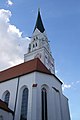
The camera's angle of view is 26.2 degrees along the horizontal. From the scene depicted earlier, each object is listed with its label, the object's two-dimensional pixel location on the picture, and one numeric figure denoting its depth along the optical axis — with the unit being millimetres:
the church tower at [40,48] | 35156
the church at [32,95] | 15414
